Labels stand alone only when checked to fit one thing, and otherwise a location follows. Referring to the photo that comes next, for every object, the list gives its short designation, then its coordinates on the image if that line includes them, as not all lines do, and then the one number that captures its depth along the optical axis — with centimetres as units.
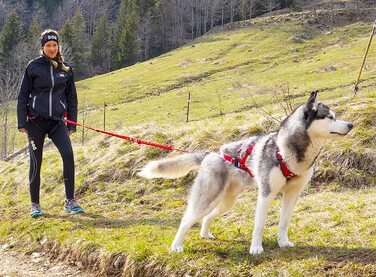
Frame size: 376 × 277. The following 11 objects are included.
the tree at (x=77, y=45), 6944
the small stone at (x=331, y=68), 4091
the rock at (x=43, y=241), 668
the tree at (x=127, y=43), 7362
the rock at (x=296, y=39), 6034
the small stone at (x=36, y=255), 643
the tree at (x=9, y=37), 6975
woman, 730
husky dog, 478
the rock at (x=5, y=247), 675
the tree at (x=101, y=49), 7744
